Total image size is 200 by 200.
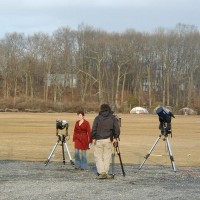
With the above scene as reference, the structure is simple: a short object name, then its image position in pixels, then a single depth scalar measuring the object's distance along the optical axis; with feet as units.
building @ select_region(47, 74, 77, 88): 366.47
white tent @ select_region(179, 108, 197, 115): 310.24
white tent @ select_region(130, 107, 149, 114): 309.28
